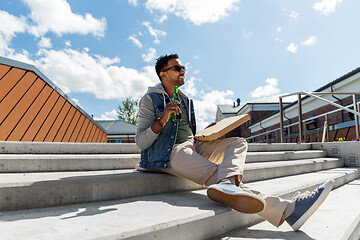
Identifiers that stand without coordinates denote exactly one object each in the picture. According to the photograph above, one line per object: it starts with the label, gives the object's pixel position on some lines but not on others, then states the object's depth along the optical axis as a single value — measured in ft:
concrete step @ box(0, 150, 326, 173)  6.30
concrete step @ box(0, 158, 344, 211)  4.48
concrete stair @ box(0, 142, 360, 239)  3.64
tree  88.79
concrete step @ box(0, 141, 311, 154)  7.60
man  4.85
